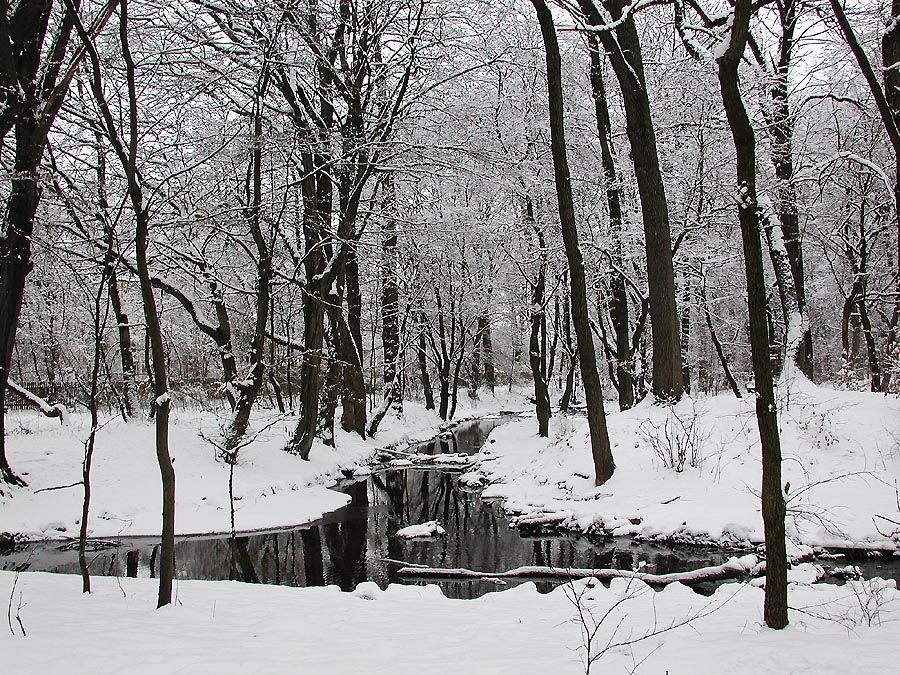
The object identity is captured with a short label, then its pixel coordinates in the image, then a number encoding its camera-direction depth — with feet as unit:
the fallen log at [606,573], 22.04
